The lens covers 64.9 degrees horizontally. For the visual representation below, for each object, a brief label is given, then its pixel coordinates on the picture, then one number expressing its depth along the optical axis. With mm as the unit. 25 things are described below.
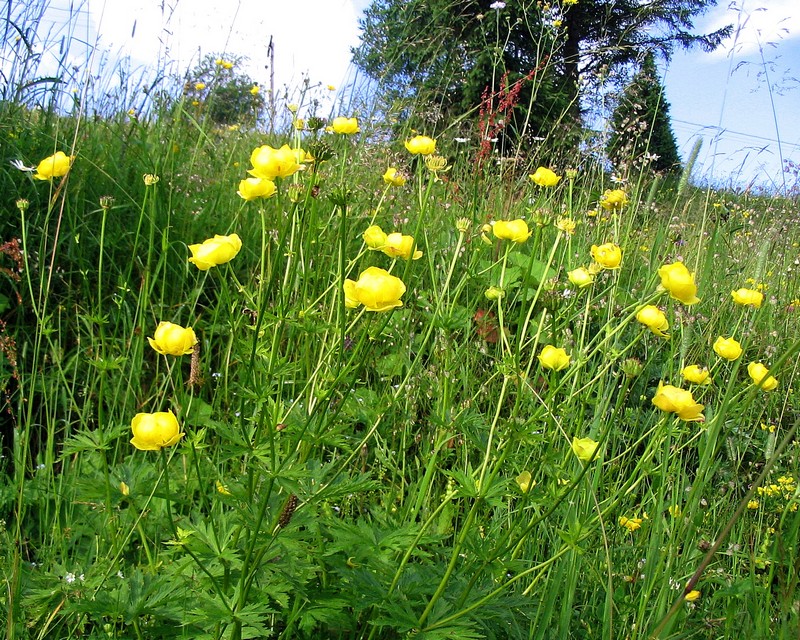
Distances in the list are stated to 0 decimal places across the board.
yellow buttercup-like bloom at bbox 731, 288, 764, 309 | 1501
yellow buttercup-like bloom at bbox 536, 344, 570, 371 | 1103
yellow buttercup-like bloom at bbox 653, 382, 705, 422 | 1078
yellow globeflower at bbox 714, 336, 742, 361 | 1328
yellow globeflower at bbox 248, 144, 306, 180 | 1003
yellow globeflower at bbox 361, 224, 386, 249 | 1193
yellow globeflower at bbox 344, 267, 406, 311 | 960
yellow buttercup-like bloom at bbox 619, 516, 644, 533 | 1430
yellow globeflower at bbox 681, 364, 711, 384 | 1251
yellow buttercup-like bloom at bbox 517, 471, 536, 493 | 1113
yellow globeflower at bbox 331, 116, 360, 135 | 1492
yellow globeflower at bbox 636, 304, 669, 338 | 1134
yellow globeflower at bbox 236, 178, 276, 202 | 1124
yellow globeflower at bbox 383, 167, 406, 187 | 1505
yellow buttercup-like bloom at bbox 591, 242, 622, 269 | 1287
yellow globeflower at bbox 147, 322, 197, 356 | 1020
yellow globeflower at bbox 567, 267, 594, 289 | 1195
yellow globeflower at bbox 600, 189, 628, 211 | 1734
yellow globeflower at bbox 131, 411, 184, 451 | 918
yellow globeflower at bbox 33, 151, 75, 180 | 1453
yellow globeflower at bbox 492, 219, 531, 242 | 1334
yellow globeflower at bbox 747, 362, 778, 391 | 1384
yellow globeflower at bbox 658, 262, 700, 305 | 1097
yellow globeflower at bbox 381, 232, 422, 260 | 1155
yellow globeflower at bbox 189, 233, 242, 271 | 1010
